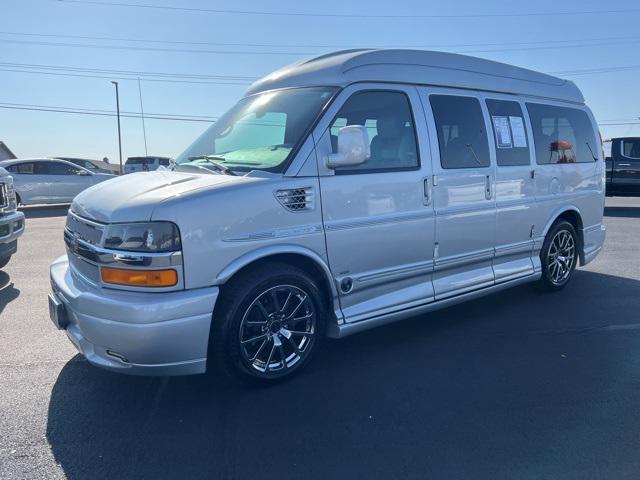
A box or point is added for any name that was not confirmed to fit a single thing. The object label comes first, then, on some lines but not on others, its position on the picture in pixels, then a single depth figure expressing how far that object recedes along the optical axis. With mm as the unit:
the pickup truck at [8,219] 6128
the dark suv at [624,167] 14203
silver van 3104
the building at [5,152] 37250
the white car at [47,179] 14930
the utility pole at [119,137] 38078
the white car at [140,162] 25438
